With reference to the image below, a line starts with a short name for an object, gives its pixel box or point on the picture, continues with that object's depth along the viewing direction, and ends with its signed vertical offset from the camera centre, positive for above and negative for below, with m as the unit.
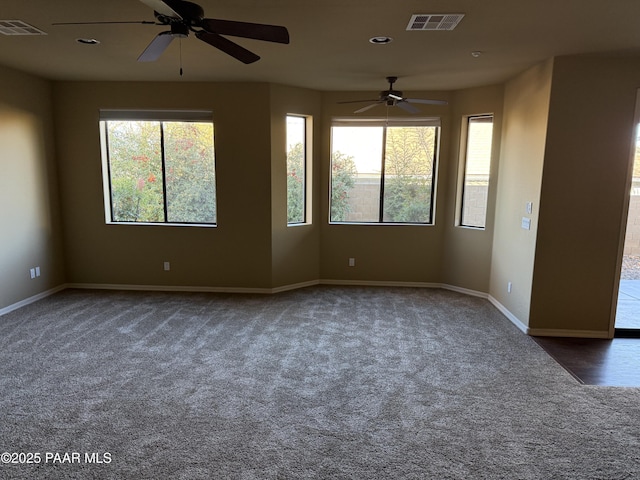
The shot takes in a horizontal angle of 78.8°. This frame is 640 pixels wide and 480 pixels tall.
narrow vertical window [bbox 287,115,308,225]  5.38 +0.27
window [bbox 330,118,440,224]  5.55 +0.30
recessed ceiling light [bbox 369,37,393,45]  3.17 +1.24
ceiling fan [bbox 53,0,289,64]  1.96 +0.87
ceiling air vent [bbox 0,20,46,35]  2.91 +1.20
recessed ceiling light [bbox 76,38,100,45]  3.30 +1.23
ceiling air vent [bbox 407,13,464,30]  2.67 +1.20
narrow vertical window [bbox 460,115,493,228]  5.19 +0.31
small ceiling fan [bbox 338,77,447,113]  4.37 +1.02
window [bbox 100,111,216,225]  5.12 +0.25
